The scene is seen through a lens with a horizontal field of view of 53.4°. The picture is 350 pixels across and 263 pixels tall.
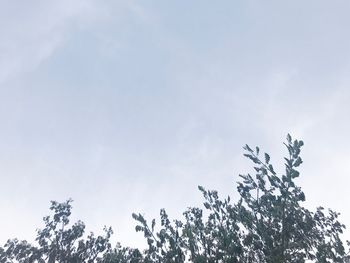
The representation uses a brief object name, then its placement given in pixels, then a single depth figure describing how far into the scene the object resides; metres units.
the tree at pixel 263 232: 11.73
